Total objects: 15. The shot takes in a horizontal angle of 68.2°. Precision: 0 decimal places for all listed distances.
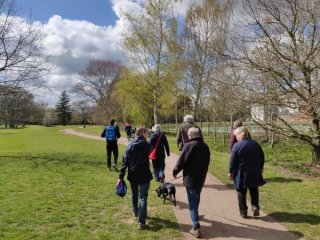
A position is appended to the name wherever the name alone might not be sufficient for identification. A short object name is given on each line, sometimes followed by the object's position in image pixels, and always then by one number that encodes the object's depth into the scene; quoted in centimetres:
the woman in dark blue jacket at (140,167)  425
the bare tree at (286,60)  790
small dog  532
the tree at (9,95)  1149
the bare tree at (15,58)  1130
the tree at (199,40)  1671
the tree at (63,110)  6280
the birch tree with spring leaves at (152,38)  1914
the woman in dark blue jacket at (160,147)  644
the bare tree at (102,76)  4198
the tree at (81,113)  6029
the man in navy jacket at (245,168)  461
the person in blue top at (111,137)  851
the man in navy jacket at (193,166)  410
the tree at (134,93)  2166
